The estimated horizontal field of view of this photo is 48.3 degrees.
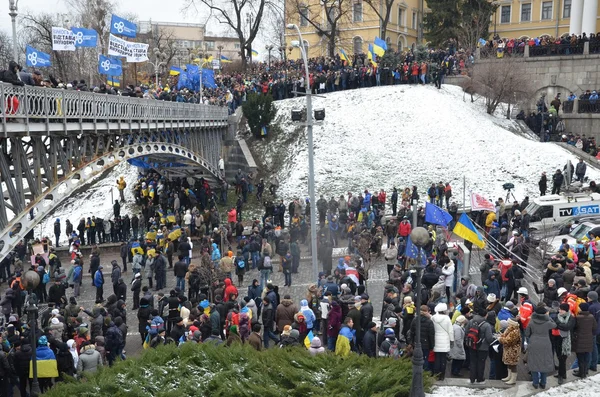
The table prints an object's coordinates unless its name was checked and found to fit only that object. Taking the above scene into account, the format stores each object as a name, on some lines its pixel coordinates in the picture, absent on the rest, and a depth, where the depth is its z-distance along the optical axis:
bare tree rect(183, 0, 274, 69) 52.09
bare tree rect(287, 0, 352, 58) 49.78
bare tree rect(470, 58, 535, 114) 39.19
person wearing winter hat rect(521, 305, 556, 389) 11.29
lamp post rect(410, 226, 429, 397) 10.45
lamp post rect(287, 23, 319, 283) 18.31
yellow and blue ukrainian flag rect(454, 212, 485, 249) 18.09
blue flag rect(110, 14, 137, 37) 25.11
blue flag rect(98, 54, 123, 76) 24.82
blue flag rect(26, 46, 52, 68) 20.72
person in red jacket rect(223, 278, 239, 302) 16.37
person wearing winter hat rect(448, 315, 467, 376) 12.21
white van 24.50
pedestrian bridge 15.88
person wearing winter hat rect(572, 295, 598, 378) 11.70
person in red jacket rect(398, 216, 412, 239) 24.23
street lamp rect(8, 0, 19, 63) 17.75
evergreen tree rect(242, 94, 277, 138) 40.16
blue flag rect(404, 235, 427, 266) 19.70
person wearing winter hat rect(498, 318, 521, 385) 11.55
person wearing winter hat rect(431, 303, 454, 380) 12.07
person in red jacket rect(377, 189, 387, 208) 30.11
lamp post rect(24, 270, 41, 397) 10.77
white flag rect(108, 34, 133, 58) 25.30
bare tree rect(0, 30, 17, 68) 57.95
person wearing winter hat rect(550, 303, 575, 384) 11.60
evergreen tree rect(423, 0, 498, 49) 59.38
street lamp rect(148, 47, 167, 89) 33.40
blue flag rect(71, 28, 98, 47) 23.42
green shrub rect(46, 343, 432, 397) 10.83
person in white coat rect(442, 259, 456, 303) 16.95
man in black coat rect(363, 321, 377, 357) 12.88
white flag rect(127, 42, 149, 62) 26.28
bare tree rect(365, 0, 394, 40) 50.62
